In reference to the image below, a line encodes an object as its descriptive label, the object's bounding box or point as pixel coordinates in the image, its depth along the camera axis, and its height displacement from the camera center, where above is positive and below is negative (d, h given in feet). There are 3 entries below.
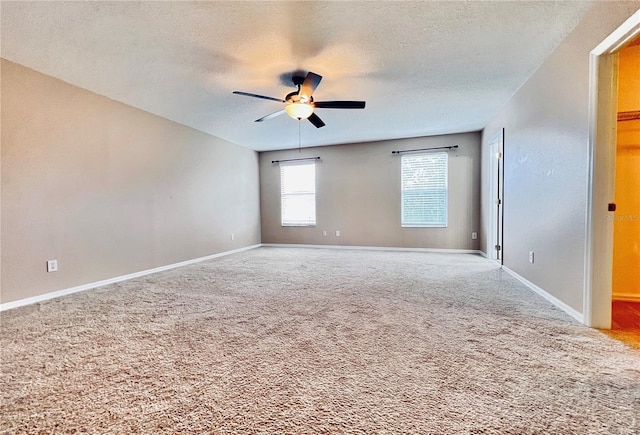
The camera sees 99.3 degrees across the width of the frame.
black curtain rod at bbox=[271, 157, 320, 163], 21.56 +3.77
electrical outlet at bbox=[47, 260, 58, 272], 9.87 -2.02
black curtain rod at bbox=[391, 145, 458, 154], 18.13 +3.74
